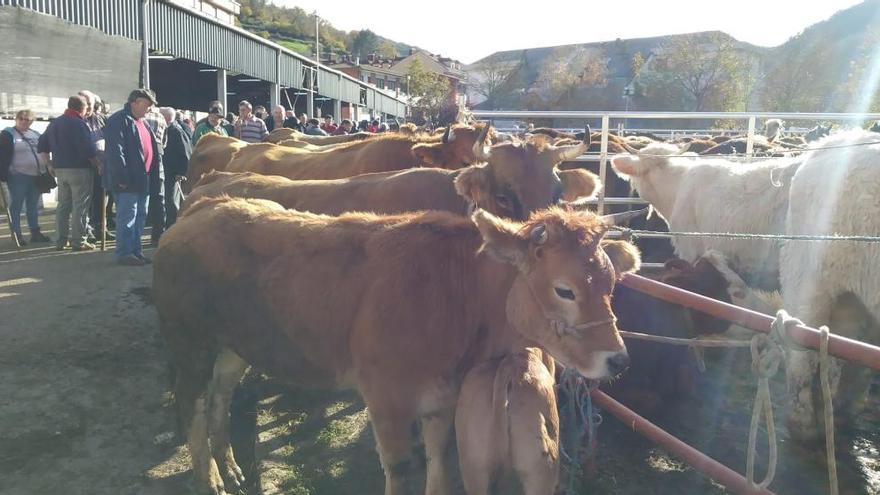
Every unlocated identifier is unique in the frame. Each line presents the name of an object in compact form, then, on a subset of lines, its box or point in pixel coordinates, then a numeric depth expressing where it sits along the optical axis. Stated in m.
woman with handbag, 9.62
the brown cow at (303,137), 10.28
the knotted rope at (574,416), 3.34
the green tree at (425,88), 40.85
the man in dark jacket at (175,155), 10.21
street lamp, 38.29
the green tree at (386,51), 113.31
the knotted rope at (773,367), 2.25
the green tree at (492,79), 50.06
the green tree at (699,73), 39.25
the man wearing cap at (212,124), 11.88
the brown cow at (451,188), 5.03
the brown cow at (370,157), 6.61
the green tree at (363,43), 116.19
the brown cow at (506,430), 2.93
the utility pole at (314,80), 27.42
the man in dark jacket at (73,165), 8.88
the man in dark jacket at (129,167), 8.06
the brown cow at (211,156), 8.96
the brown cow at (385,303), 2.84
